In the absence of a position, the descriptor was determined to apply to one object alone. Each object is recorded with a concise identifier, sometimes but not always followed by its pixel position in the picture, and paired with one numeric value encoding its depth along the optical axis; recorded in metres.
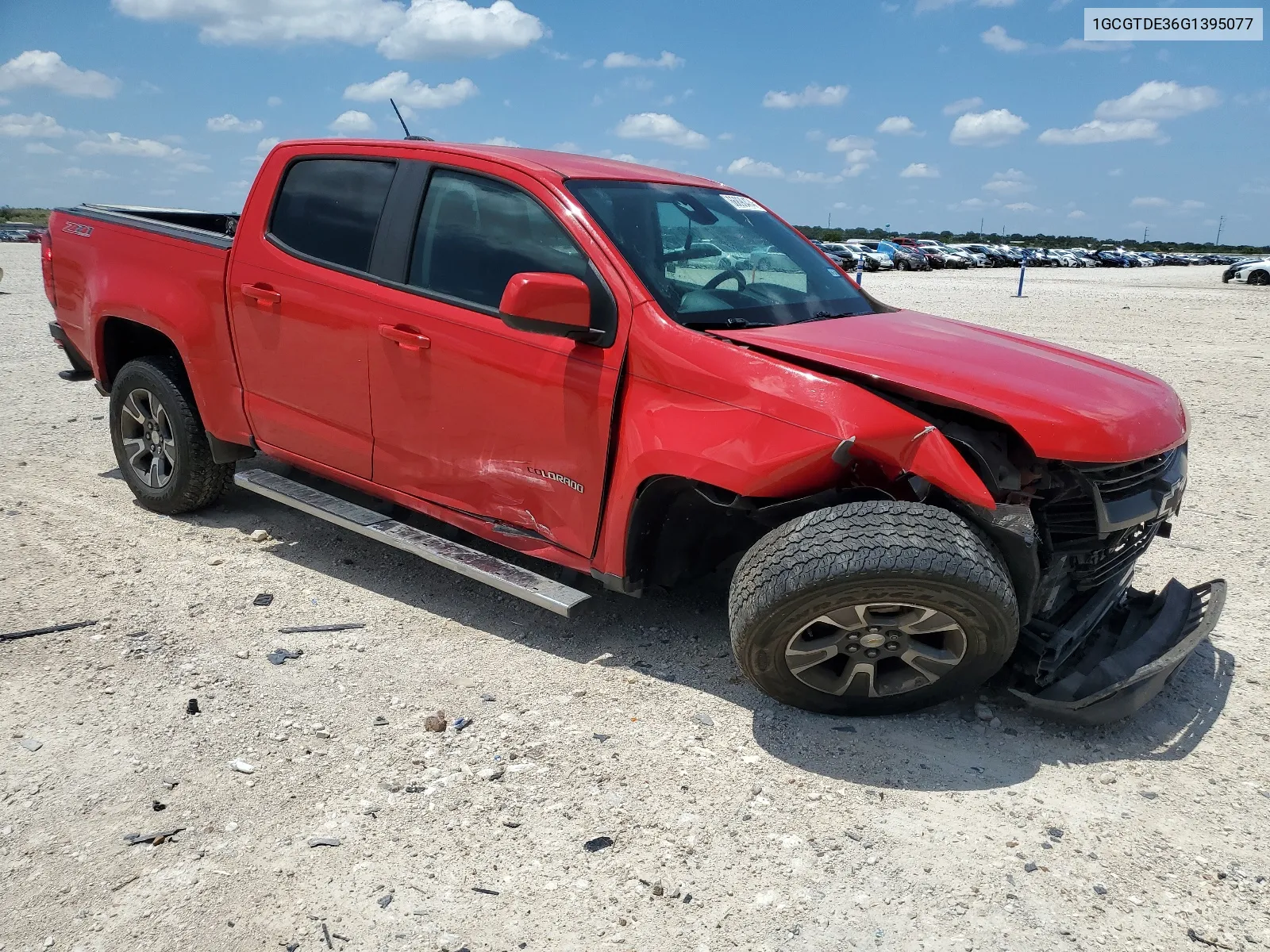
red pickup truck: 3.01
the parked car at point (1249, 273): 33.41
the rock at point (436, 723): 3.31
